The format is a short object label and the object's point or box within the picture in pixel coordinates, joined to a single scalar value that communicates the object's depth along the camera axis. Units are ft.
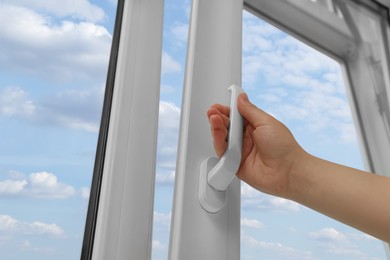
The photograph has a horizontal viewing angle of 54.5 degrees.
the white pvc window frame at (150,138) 2.01
